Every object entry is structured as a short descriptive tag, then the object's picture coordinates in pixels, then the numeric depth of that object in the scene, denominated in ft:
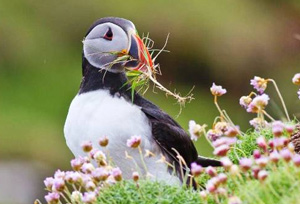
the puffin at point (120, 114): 34.86
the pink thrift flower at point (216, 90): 31.48
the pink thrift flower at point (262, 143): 27.48
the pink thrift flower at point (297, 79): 30.73
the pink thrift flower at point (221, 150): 27.25
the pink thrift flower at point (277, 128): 27.32
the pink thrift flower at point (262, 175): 26.32
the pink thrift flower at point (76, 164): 30.22
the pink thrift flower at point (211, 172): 27.73
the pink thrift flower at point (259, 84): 31.92
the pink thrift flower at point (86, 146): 29.78
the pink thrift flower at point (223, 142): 27.91
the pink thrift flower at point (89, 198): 29.22
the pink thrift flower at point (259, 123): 32.22
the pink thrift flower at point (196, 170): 27.50
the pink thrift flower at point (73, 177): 29.90
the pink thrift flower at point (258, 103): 29.73
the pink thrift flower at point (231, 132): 28.43
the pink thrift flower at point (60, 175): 30.15
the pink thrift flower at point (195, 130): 29.14
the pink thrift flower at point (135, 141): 29.96
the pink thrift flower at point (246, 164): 26.68
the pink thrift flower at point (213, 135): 31.86
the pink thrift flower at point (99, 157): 30.40
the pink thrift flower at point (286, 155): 26.48
